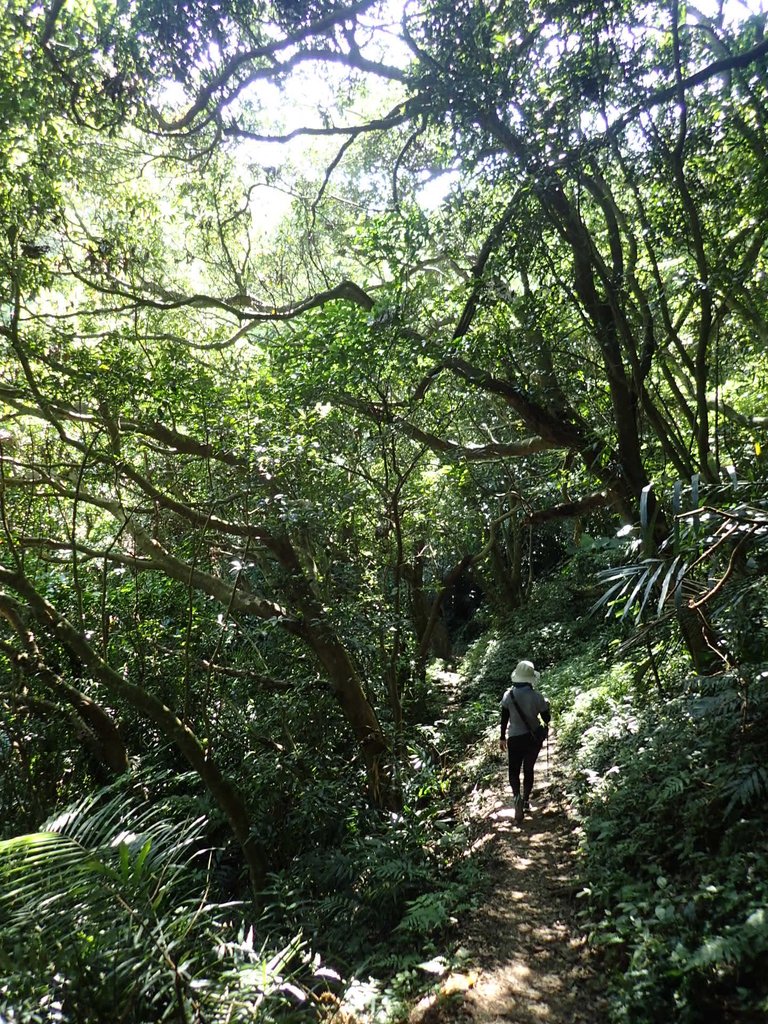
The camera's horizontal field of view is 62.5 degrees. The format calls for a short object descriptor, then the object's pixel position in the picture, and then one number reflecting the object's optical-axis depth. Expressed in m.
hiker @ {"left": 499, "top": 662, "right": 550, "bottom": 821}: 6.28
